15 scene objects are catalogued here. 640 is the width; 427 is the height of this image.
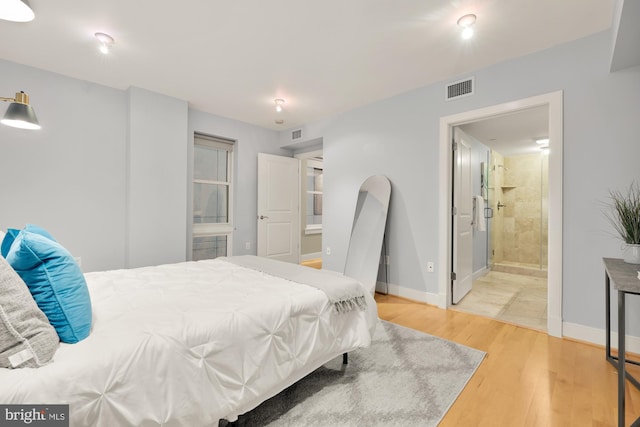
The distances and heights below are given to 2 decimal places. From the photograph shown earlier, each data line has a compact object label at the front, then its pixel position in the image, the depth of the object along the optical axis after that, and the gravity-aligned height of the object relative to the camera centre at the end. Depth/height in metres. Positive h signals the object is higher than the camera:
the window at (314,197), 6.60 +0.36
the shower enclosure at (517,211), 5.40 +0.04
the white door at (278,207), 5.02 +0.08
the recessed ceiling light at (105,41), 2.43 +1.47
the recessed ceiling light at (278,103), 3.86 +1.49
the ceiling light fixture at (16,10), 1.22 +0.86
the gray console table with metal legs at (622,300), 1.36 -0.42
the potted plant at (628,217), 1.88 -0.02
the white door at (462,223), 3.28 -0.12
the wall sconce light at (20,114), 1.77 +0.60
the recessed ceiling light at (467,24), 2.15 +1.46
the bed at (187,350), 0.94 -0.56
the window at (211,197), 4.48 +0.23
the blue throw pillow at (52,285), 1.07 -0.29
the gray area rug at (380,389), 1.51 -1.08
